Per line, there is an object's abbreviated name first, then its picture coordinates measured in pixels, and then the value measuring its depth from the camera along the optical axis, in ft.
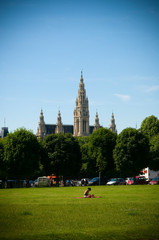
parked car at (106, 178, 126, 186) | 279.28
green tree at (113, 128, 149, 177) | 271.28
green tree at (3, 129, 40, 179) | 251.80
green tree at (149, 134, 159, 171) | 311.47
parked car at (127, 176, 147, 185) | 272.51
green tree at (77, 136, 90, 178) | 322.06
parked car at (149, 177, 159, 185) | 243.56
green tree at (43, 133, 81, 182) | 286.46
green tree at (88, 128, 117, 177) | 295.28
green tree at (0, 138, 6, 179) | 256.71
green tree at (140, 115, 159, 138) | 371.15
